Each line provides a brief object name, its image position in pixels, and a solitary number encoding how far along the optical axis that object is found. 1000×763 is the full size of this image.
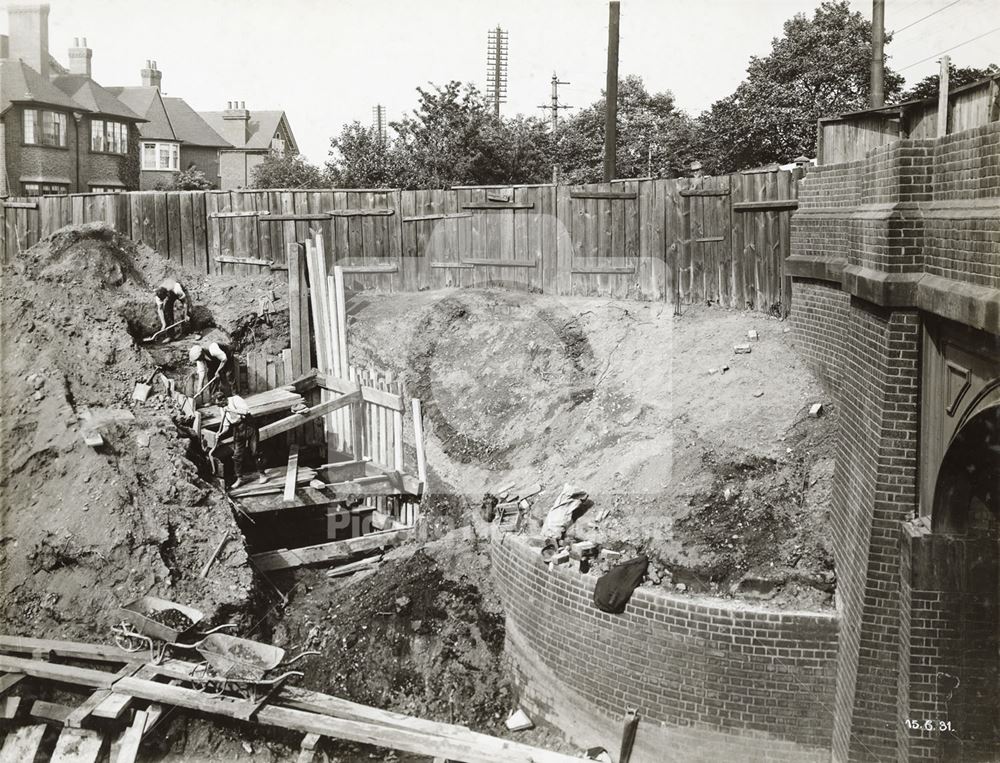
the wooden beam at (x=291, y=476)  12.43
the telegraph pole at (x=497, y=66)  40.00
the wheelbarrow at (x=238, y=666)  8.69
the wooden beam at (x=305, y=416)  13.28
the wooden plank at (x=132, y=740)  8.45
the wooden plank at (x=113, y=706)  8.48
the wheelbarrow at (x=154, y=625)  9.44
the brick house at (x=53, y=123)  29.92
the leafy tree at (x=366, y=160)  26.27
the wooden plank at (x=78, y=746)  8.55
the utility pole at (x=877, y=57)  17.08
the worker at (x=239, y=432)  12.92
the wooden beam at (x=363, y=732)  8.05
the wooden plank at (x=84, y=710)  8.50
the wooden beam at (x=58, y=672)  9.06
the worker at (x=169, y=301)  15.83
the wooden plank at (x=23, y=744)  8.98
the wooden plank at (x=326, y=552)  11.85
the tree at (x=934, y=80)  23.68
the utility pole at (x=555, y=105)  40.53
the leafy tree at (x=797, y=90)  27.67
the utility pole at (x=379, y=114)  53.15
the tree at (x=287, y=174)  30.53
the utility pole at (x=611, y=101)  18.25
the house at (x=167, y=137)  39.03
